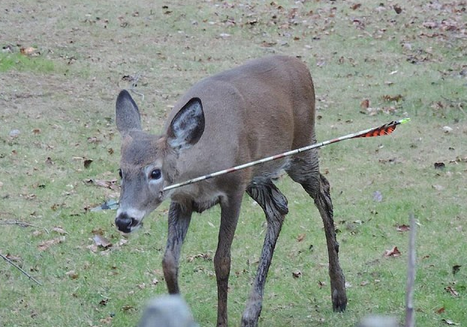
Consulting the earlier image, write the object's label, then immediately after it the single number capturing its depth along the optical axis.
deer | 12.40
